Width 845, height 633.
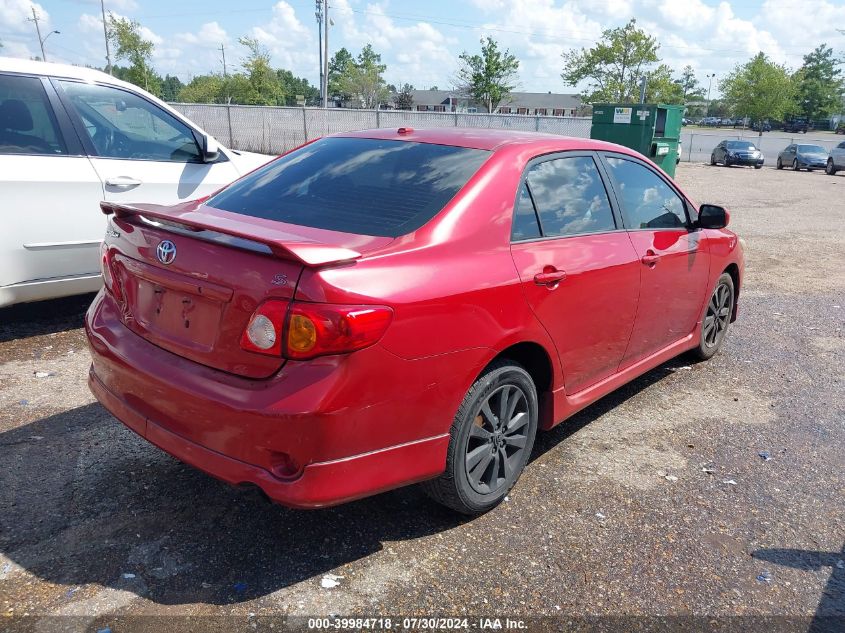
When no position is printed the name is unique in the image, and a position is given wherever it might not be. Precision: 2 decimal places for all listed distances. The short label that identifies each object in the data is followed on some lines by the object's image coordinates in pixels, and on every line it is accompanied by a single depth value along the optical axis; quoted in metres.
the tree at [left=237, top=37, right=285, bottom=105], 52.84
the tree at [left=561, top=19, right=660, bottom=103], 47.78
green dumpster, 15.59
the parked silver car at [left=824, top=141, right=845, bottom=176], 29.28
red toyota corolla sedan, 2.44
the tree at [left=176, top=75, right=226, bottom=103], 65.19
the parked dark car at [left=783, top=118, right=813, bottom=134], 84.35
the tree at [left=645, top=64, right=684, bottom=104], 49.09
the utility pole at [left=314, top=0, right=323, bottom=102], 38.44
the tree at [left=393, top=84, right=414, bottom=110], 87.50
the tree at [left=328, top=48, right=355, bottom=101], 105.16
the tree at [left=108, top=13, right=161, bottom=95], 52.99
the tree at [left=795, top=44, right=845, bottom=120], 87.56
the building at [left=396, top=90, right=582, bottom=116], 88.94
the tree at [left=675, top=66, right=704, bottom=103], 117.91
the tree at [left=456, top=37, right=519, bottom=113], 58.78
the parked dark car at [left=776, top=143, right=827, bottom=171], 30.84
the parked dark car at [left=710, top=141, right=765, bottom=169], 31.38
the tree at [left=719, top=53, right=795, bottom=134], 69.94
